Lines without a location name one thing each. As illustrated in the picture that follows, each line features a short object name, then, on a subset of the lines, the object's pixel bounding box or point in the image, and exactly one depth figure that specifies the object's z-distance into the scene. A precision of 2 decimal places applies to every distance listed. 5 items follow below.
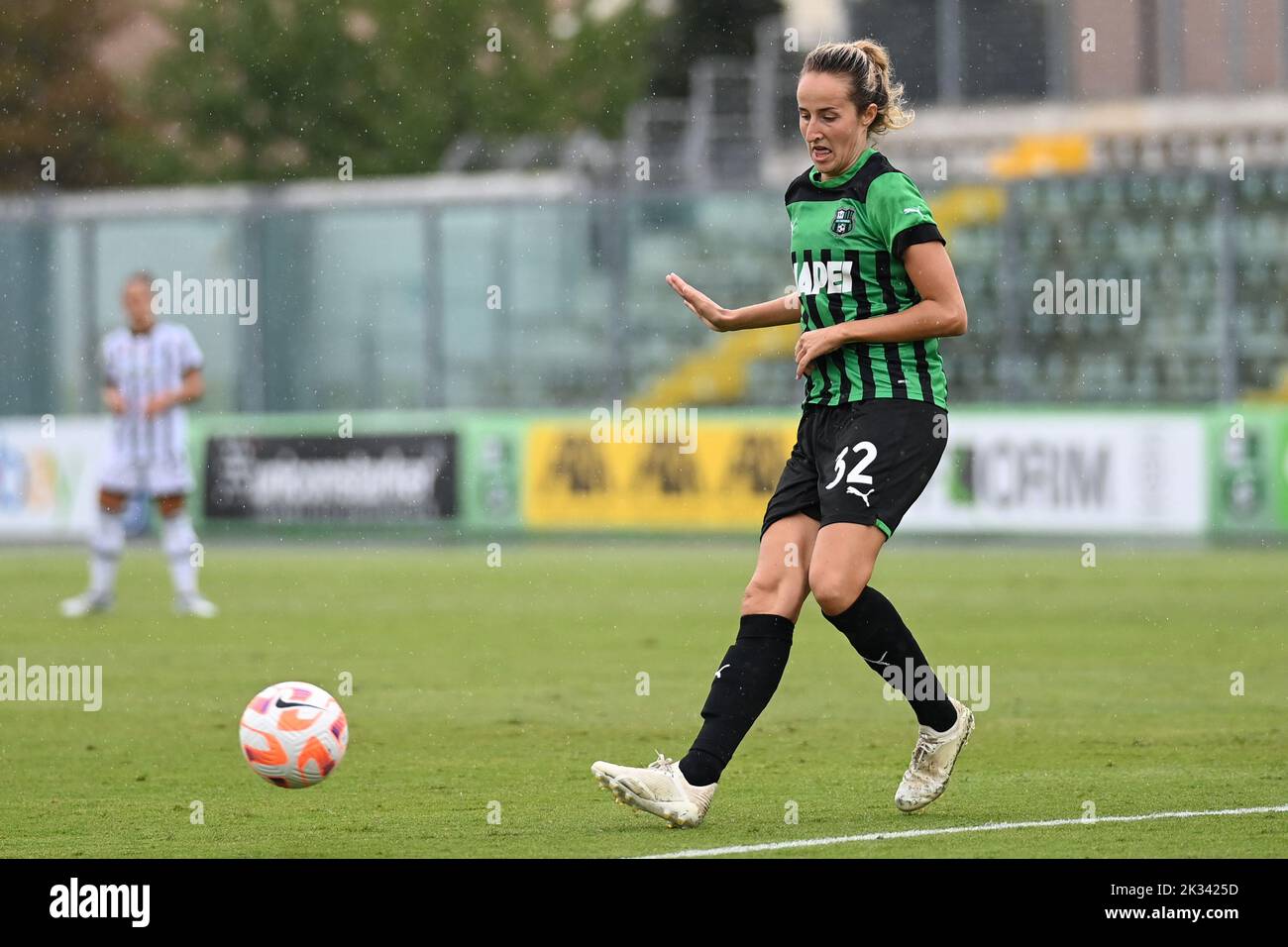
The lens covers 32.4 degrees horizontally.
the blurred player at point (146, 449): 15.41
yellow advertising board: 22.70
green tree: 41.91
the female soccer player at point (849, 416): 6.41
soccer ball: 6.92
